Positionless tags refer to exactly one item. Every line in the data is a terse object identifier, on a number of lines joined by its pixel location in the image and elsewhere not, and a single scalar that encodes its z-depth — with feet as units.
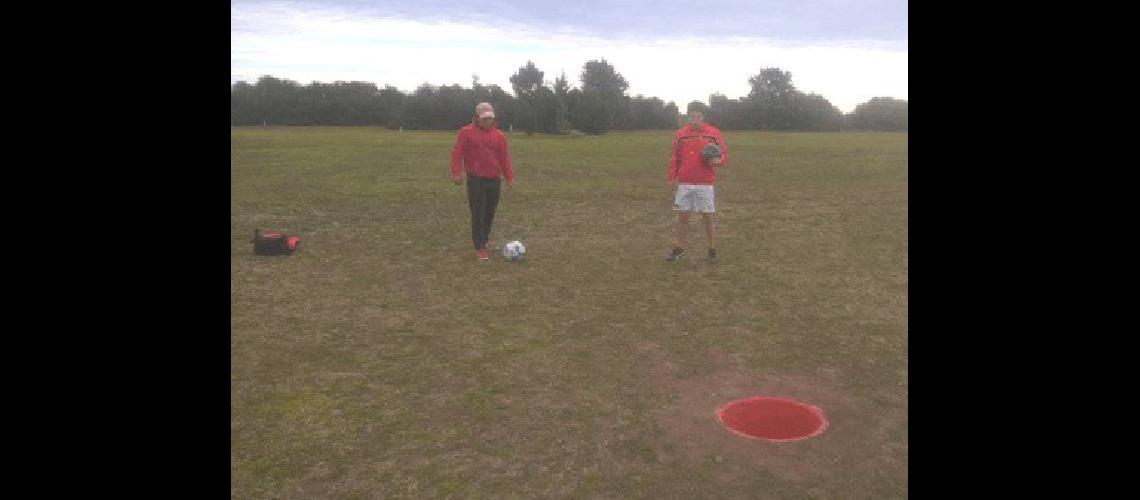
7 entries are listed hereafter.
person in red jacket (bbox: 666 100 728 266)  28.94
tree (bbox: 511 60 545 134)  180.86
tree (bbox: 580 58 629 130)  240.12
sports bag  32.22
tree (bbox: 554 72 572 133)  180.86
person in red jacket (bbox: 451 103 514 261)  29.99
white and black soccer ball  31.63
